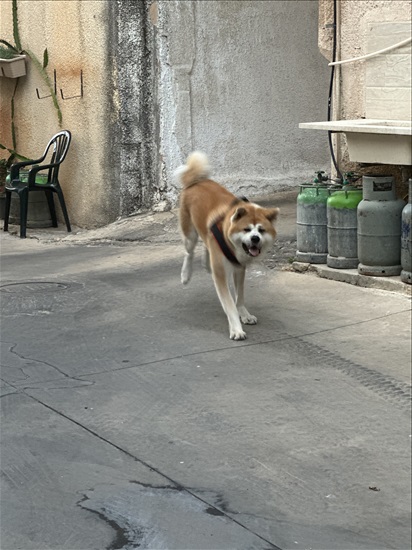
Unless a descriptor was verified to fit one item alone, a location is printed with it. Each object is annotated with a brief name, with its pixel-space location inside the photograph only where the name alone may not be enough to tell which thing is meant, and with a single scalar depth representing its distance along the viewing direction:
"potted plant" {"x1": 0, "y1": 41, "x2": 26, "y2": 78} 11.55
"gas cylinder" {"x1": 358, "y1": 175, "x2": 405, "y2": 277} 7.58
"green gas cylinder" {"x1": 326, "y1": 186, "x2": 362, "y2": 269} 7.90
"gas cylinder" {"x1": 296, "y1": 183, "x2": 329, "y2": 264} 8.20
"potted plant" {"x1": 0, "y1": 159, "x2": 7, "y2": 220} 11.77
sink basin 7.32
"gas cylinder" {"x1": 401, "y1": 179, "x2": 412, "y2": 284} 7.37
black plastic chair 10.72
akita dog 6.44
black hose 8.45
